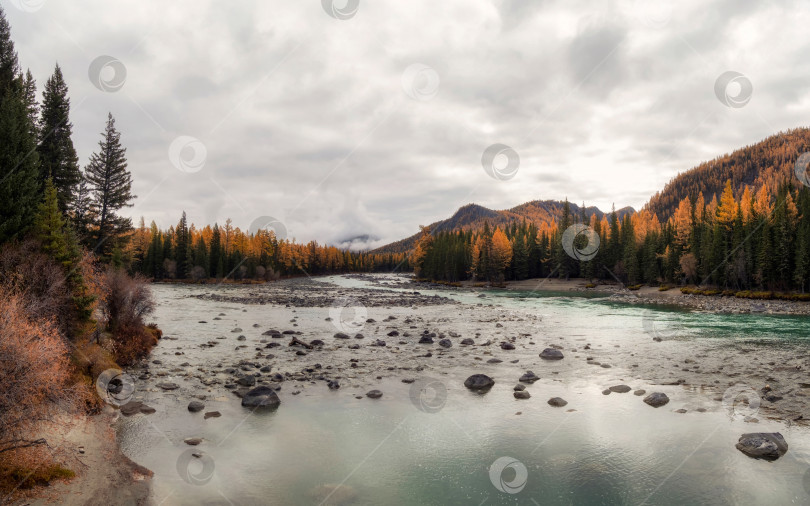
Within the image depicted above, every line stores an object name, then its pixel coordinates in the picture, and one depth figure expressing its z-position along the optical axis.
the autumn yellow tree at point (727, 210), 78.44
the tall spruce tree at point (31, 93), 30.91
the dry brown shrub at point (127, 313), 23.70
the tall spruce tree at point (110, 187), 46.94
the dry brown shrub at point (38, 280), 16.45
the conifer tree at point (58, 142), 33.62
